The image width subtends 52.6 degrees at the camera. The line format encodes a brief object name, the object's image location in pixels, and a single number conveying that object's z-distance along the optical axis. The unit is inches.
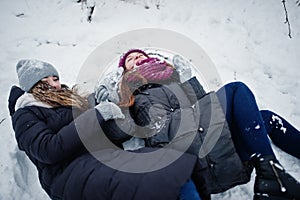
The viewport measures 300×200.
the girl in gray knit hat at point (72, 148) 53.2
